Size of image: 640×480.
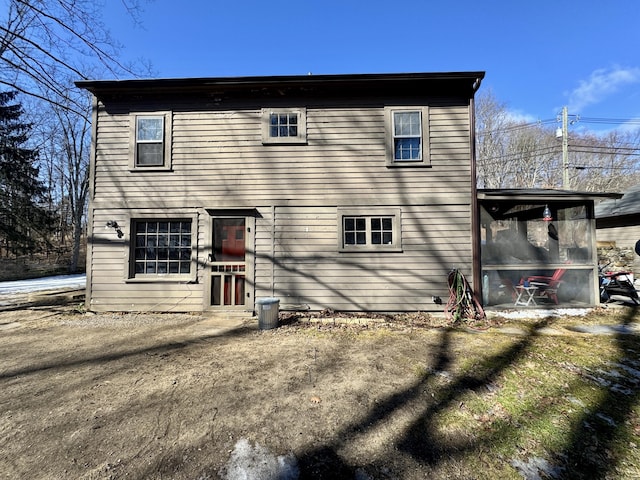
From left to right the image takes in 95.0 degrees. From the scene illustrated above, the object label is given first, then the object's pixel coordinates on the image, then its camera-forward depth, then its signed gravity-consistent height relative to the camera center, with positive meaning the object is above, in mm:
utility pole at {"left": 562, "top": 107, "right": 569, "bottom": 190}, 16250 +5960
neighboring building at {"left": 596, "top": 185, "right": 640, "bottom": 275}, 12133 +1046
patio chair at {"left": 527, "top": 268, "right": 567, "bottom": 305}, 7262 -901
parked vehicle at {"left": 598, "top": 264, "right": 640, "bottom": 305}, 7566 -1119
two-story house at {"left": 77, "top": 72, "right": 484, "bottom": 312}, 6867 +1289
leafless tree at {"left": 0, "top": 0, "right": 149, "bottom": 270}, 21359 +6544
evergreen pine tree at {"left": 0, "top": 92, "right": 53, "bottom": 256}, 17141 +3547
